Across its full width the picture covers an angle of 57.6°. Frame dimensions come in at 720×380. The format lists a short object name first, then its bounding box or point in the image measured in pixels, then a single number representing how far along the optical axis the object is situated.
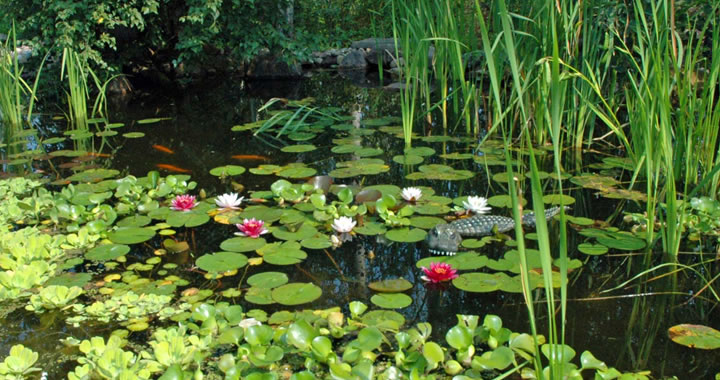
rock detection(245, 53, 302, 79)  7.99
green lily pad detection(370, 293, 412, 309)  2.31
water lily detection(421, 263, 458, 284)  2.45
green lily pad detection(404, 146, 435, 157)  4.16
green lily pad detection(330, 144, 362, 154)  4.28
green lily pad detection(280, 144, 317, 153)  4.37
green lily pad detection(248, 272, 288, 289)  2.47
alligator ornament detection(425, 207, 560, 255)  2.75
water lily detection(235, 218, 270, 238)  2.89
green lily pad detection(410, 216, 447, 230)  2.99
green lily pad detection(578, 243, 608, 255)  2.69
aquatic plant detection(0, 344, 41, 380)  1.89
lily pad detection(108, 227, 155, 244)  2.88
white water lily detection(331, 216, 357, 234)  2.89
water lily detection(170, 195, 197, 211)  3.21
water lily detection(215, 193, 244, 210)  3.21
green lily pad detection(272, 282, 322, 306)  2.34
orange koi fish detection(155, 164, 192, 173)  4.05
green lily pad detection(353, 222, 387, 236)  2.95
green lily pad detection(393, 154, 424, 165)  4.01
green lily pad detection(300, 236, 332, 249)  2.80
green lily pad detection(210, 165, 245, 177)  3.87
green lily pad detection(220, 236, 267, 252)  2.79
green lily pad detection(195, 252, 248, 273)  2.61
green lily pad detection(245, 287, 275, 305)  2.35
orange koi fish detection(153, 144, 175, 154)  4.55
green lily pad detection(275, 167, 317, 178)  3.78
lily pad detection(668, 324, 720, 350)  2.03
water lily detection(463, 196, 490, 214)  3.08
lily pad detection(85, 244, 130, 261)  2.71
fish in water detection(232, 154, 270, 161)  4.30
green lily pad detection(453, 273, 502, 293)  2.41
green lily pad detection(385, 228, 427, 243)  2.85
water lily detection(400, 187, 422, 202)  3.25
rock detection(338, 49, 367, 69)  8.95
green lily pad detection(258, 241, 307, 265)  2.67
